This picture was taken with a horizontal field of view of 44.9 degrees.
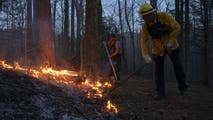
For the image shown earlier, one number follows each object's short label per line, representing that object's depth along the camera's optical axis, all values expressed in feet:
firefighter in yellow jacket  19.08
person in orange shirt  29.82
